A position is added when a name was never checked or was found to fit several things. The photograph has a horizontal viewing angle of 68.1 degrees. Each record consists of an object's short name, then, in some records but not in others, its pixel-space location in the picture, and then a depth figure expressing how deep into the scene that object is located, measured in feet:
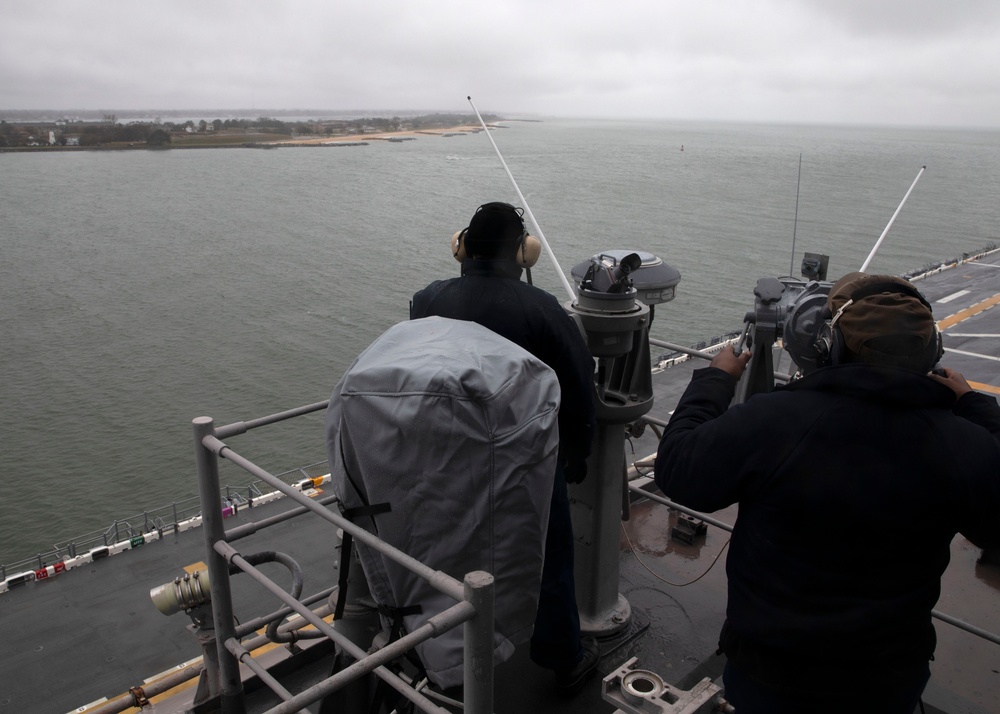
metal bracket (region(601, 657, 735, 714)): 11.05
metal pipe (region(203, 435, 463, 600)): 6.05
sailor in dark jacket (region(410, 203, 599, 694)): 9.97
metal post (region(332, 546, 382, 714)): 9.20
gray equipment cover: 7.10
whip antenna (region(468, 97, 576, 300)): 12.95
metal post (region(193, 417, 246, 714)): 9.33
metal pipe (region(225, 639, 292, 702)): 9.40
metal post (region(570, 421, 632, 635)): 12.71
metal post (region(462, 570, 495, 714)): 5.77
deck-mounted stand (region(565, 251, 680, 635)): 11.75
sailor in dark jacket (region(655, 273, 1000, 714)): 6.24
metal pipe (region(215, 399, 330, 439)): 9.62
